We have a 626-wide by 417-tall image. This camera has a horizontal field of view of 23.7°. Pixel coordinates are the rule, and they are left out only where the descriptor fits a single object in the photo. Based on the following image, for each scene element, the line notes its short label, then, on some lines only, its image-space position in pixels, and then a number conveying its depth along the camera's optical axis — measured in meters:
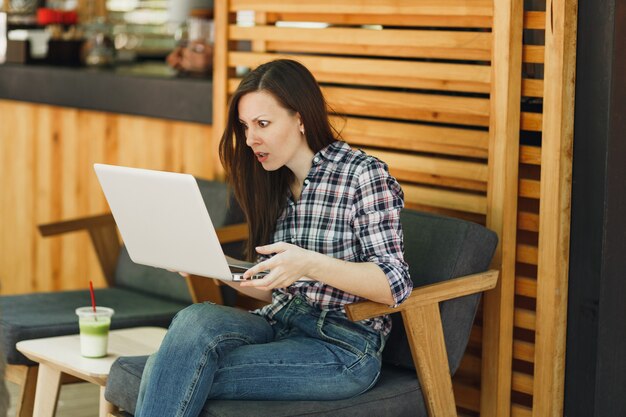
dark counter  5.46
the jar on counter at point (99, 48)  6.60
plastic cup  3.86
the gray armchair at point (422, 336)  3.39
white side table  3.78
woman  3.28
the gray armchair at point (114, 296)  4.40
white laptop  3.22
